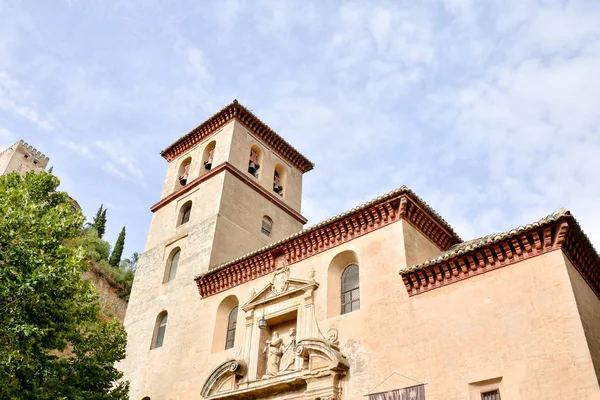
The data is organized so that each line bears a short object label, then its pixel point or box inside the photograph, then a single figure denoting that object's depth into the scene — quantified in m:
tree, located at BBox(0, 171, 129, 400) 12.37
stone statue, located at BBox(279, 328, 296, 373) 15.20
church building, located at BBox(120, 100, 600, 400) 11.09
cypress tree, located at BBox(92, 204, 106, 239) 60.72
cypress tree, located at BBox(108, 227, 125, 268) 51.94
